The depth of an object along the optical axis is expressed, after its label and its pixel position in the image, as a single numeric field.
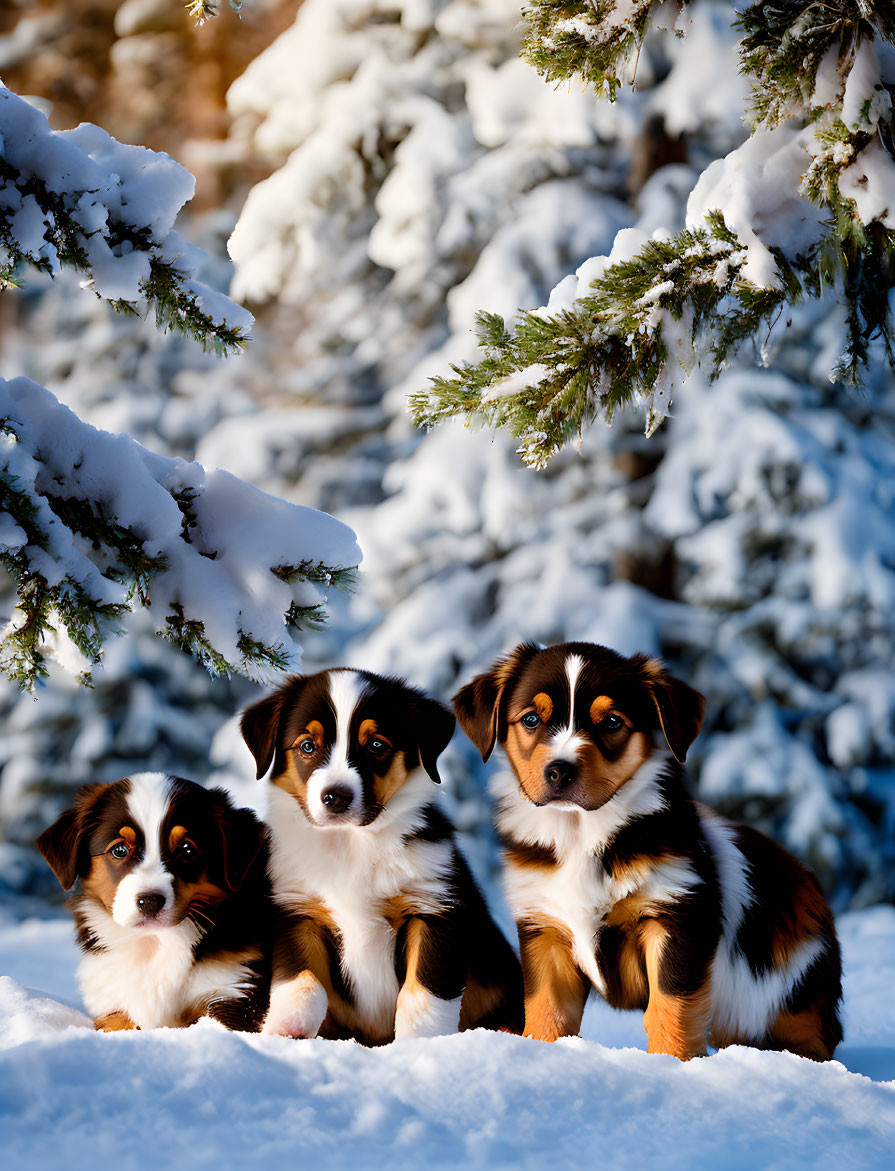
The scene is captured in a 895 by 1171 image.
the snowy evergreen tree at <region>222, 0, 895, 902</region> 7.74
